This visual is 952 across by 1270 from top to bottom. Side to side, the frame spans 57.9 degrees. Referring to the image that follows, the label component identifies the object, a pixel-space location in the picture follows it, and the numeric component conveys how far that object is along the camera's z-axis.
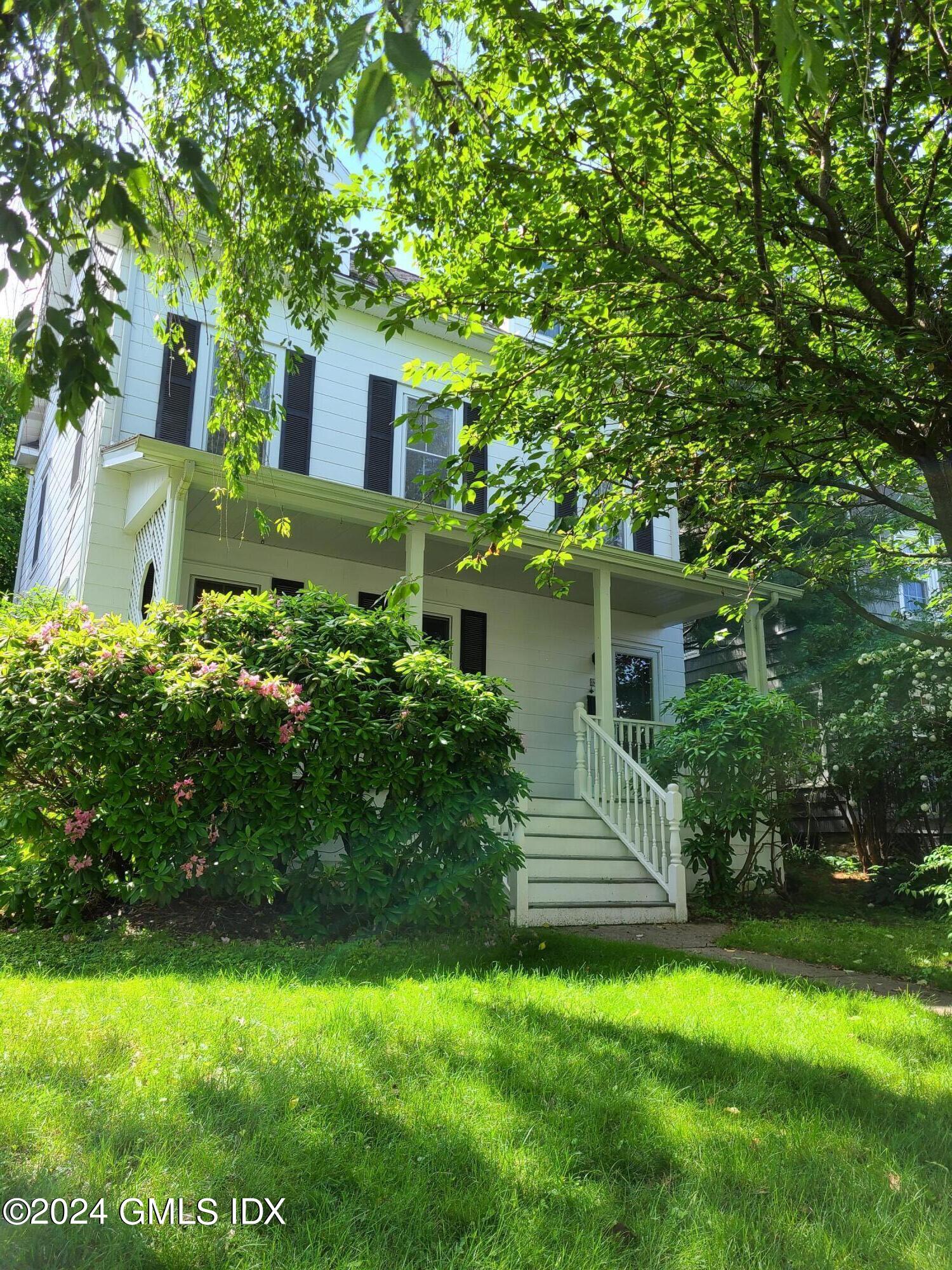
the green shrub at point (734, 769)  8.57
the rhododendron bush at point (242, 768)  5.48
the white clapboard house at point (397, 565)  8.03
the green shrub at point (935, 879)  6.58
